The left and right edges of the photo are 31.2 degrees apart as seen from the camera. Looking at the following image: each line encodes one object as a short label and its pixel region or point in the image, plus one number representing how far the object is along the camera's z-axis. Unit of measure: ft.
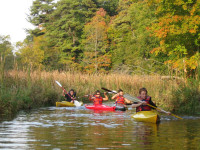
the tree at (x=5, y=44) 145.82
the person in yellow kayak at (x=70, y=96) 57.75
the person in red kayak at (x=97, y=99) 53.62
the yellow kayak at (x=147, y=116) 33.58
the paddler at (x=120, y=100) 48.45
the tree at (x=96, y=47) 148.36
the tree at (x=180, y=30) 58.13
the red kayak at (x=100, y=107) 48.97
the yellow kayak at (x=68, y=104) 52.54
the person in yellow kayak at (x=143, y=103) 35.63
